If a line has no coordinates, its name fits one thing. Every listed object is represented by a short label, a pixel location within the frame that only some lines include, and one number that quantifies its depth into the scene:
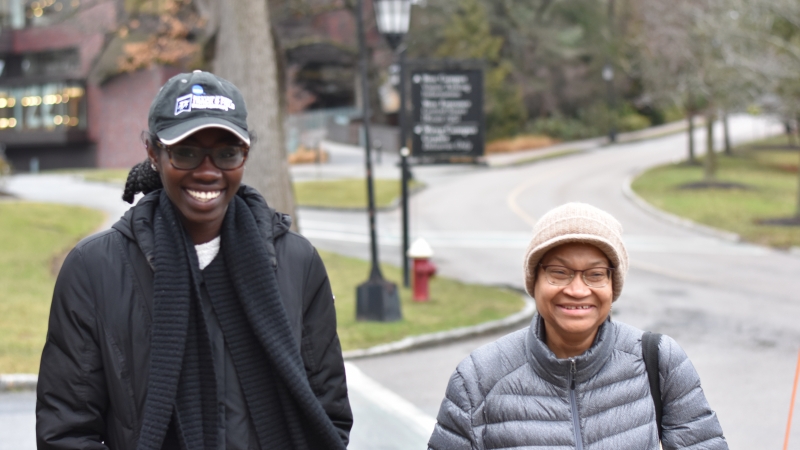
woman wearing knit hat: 2.67
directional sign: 13.79
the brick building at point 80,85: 46.28
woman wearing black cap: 2.47
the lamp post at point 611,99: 49.31
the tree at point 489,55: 43.53
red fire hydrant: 12.33
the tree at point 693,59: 24.36
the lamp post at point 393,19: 12.20
